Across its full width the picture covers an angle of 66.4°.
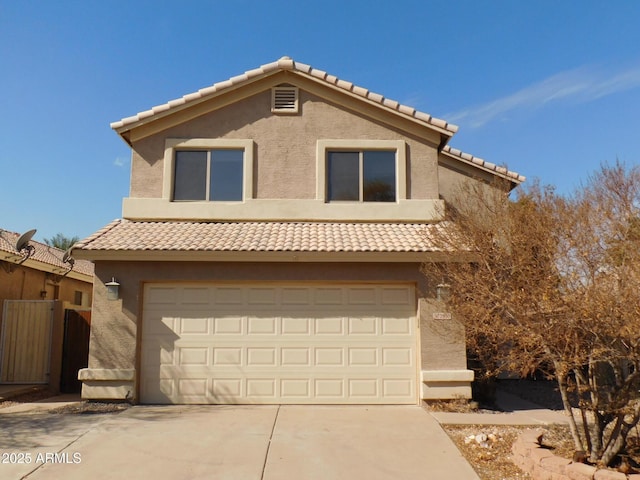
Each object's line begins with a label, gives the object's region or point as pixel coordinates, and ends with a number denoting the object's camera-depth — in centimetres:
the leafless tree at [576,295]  578
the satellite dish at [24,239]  1349
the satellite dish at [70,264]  1692
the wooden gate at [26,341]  1248
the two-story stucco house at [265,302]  1031
